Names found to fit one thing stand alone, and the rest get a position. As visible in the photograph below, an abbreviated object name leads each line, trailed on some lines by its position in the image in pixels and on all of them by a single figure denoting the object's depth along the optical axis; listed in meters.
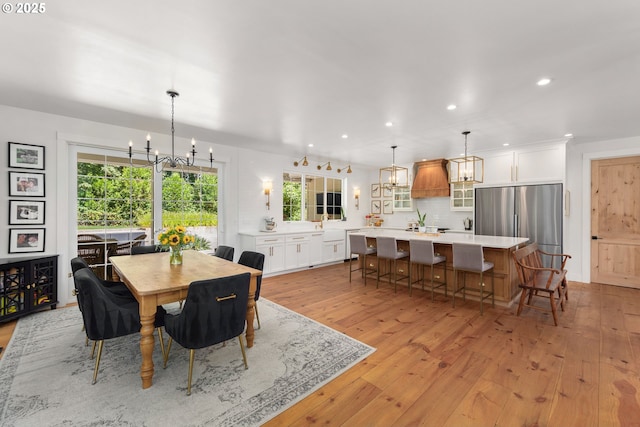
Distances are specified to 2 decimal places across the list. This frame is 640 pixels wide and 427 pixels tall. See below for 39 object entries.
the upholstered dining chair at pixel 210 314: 2.06
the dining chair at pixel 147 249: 3.97
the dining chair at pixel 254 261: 3.06
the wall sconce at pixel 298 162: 5.99
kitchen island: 3.88
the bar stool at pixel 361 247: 5.07
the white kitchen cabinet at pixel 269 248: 5.45
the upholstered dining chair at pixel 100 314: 2.11
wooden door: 4.92
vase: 3.07
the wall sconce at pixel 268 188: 6.14
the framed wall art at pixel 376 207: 8.40
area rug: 1.86
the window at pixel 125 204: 4.21
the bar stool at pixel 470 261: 3.68
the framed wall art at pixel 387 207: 8.09
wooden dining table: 2.15
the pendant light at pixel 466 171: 4.66
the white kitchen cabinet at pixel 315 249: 6.43
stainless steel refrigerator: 5.05
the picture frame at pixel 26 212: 3.55
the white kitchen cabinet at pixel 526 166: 5.10
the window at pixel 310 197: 6.79
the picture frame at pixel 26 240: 3.55
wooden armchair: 3.30
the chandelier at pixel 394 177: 5.51
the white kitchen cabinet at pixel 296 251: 5.98
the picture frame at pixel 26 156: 3.54
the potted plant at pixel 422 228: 5.30
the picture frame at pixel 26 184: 3.54
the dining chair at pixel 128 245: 4.44
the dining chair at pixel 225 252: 3.73
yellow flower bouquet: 2.95
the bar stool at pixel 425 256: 4.14
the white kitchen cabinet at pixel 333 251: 6.79
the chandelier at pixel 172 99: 2.99
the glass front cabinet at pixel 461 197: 6.43
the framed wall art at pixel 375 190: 8.45
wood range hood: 6.73
